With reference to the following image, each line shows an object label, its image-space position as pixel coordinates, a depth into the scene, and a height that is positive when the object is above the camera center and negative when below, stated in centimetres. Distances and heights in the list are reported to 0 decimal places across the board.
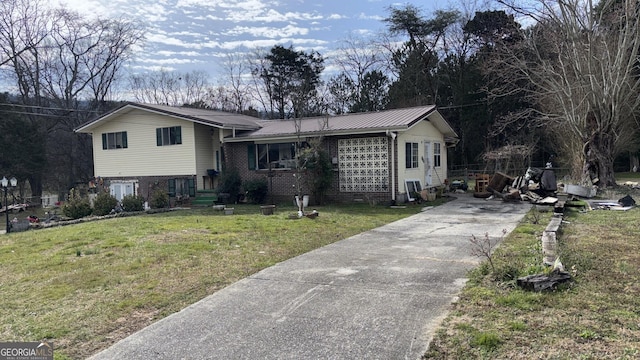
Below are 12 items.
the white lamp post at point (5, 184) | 1318 -9
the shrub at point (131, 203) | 1533 -96
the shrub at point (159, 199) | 1598 -89
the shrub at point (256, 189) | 1639 -67
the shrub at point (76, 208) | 1445 -101
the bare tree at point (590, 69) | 1631 +377
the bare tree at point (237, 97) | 3922 +712
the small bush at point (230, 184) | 1675 -42
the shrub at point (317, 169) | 1449 +4
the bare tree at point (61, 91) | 2938 +663
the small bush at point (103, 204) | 1472 -94
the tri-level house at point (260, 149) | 1501 +94
